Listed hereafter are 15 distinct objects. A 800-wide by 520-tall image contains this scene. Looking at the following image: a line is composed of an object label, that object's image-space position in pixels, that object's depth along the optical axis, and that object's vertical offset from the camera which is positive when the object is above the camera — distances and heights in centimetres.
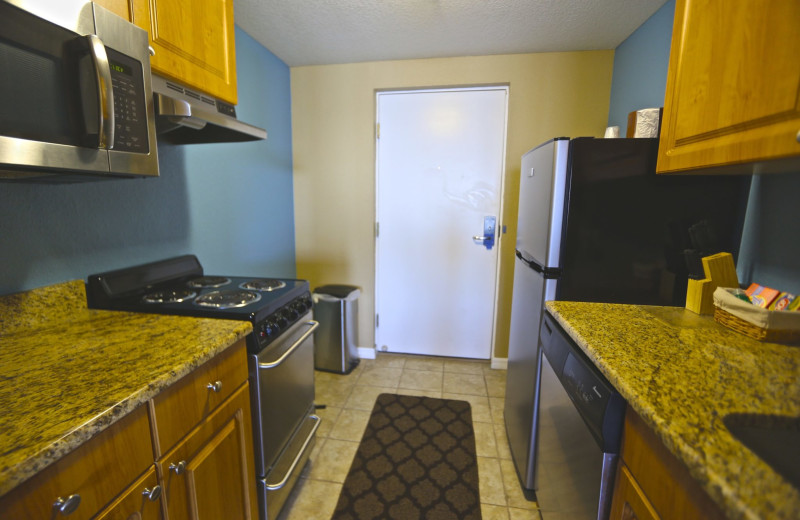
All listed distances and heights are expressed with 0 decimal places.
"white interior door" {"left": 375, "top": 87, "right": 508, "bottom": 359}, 260 -4
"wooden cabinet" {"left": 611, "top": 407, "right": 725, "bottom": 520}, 56 -51
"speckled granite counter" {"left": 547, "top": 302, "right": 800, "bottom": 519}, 47 -36
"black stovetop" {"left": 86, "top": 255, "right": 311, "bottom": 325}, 120 -36
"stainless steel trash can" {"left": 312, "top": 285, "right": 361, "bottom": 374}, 257 -92
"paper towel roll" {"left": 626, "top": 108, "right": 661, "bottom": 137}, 134 +37
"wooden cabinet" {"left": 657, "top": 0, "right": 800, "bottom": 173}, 73 +32
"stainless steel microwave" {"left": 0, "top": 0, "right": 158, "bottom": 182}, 69 +26
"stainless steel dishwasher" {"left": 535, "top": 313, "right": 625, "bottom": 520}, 80 -63
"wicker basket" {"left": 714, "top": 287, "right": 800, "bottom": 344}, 93 -30
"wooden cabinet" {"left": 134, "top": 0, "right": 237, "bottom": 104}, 107 +58
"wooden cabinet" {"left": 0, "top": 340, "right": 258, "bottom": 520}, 58 -58
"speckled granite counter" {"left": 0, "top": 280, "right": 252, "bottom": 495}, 56 -38
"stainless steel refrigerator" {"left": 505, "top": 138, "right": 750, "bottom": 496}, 126 -3
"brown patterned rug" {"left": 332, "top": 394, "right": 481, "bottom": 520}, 150 -132
